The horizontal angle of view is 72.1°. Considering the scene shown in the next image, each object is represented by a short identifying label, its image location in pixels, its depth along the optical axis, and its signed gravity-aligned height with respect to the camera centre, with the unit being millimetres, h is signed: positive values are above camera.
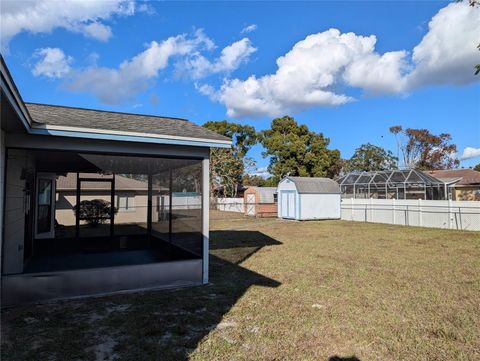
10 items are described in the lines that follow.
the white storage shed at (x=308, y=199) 21484 +20
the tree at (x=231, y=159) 35938 +4715
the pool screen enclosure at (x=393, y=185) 20875 +897
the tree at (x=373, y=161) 44312 +5095
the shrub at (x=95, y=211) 11508 -366
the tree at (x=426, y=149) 40062 +6002
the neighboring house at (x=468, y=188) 27125 +854
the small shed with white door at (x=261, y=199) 25078 +39
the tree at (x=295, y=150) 35875 +5432
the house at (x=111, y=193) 4914 +195
